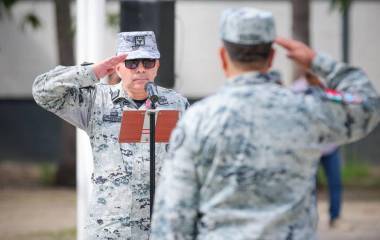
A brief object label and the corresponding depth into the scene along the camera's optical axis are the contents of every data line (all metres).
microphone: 9.66
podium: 9.54
